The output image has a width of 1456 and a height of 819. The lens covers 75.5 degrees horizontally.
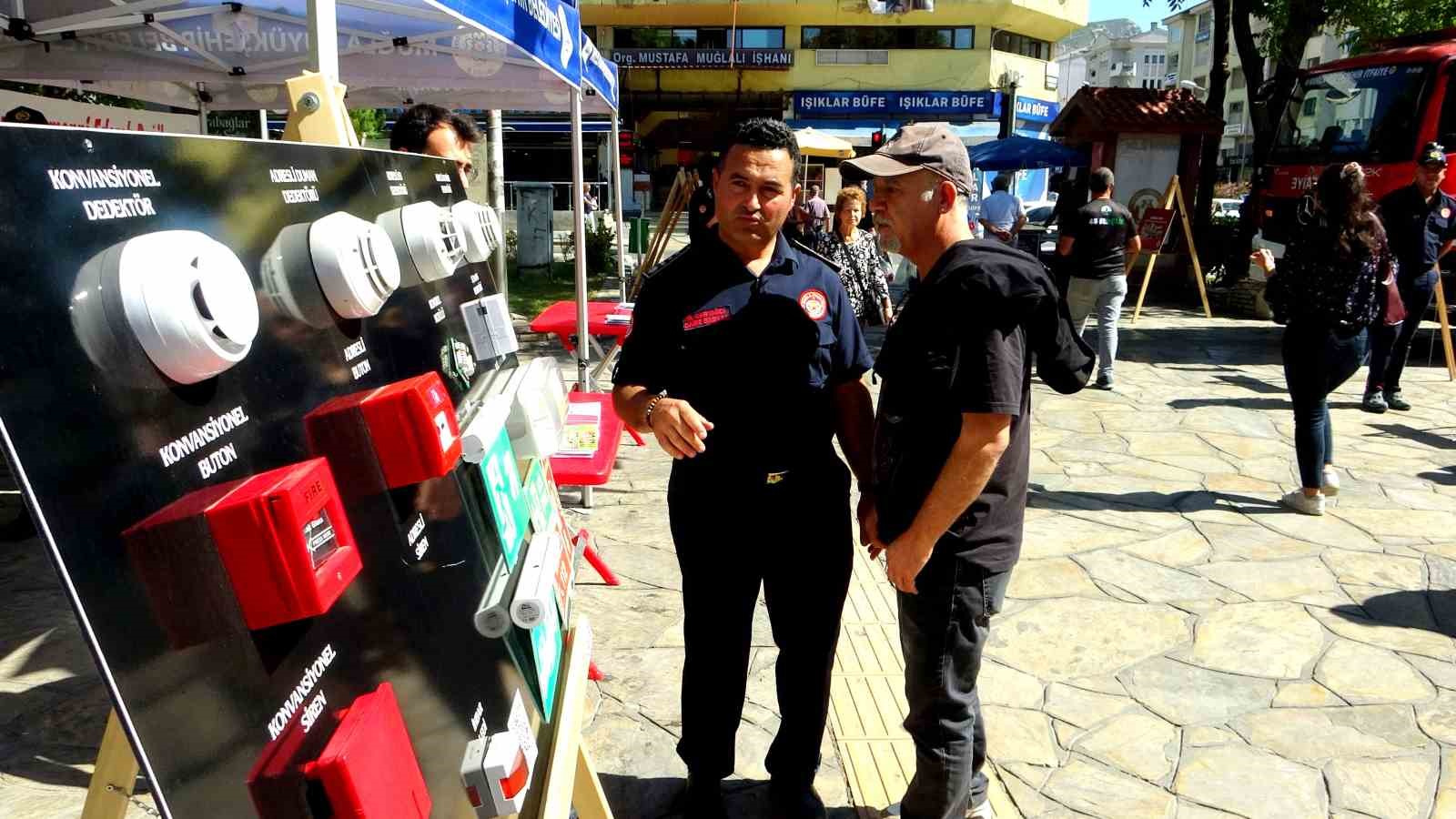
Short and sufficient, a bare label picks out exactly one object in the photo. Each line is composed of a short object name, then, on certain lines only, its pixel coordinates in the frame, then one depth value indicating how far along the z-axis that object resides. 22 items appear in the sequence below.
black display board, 0.86
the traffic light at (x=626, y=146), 23.97
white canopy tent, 4.73
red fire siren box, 1.07
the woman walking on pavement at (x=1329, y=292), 4.68
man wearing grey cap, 2.06
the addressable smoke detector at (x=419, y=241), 1.73
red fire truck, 9.74
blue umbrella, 16.58
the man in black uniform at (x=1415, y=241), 7.35
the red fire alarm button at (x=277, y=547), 0.98
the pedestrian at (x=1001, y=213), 11.50
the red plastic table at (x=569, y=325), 6.91
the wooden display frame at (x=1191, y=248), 11.34
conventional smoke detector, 0.91
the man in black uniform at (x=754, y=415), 2.38
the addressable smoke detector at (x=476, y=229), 2.14
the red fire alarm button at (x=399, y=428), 1.30
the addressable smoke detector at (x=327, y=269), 1.26
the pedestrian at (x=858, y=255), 7.22
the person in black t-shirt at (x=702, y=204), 7.24
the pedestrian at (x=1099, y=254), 7.87
